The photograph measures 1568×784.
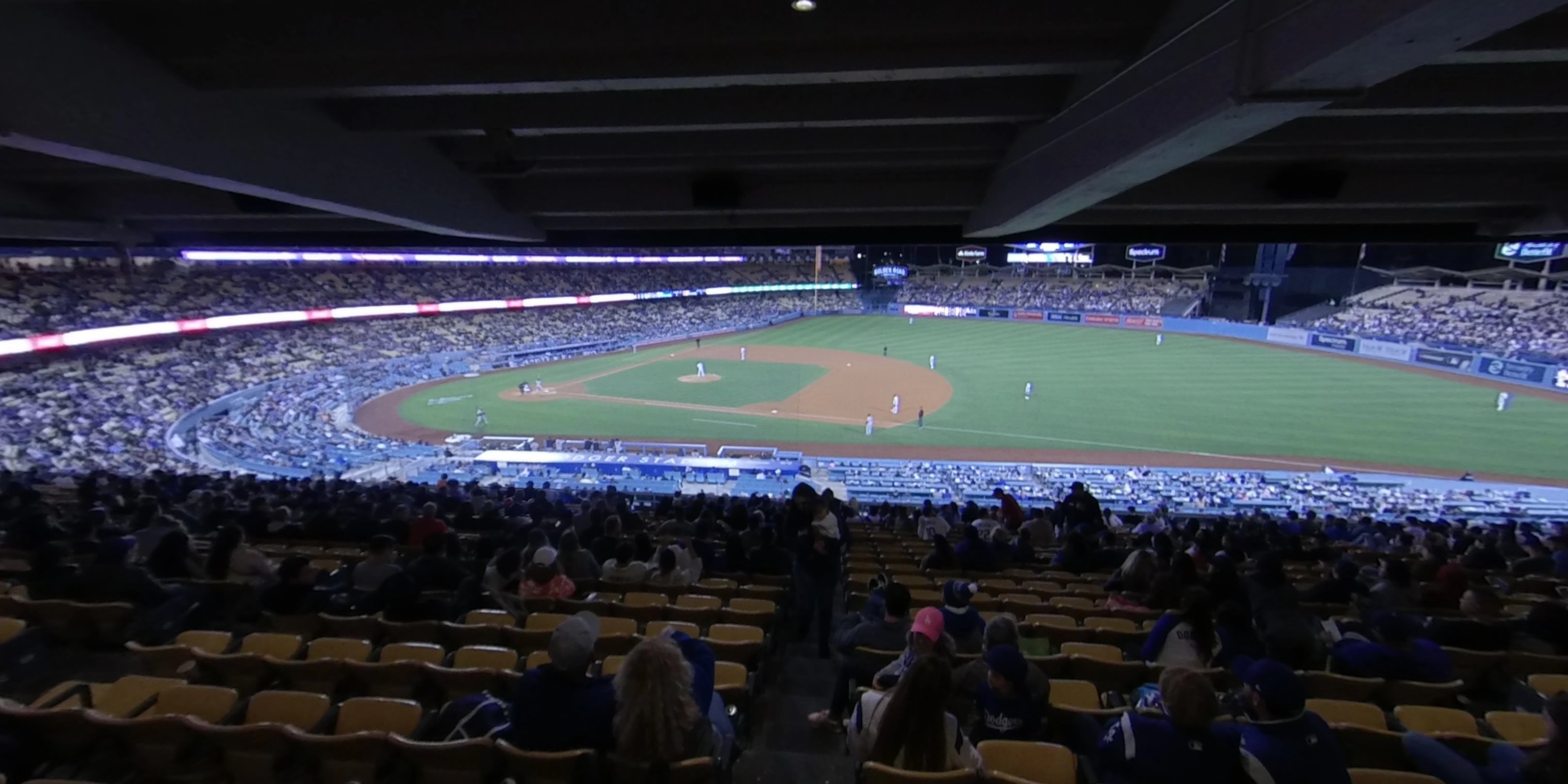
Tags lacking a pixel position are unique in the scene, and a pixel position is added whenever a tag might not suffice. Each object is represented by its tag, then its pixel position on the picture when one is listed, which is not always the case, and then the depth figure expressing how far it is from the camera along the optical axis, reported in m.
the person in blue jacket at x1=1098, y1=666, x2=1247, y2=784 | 3.04
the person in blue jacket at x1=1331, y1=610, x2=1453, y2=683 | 4.84
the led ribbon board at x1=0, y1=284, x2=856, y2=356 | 25.20
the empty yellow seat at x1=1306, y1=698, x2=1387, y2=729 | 4.20
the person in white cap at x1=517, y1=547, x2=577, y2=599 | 6.18
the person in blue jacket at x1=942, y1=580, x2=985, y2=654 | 4.98
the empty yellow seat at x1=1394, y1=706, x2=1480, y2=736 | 4.29
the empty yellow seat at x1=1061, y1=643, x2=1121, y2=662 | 5.16
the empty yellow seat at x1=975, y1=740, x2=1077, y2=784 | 3.54
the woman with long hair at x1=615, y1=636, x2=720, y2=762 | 3.22
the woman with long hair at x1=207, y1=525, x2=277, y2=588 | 6.41
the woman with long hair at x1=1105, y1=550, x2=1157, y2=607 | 6.62
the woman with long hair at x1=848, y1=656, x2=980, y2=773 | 3.02
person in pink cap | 3.84
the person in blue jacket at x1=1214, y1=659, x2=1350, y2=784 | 3.16
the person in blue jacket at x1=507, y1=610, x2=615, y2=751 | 3.42
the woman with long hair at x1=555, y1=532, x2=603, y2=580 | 7.21
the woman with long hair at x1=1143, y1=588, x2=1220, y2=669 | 4.75
